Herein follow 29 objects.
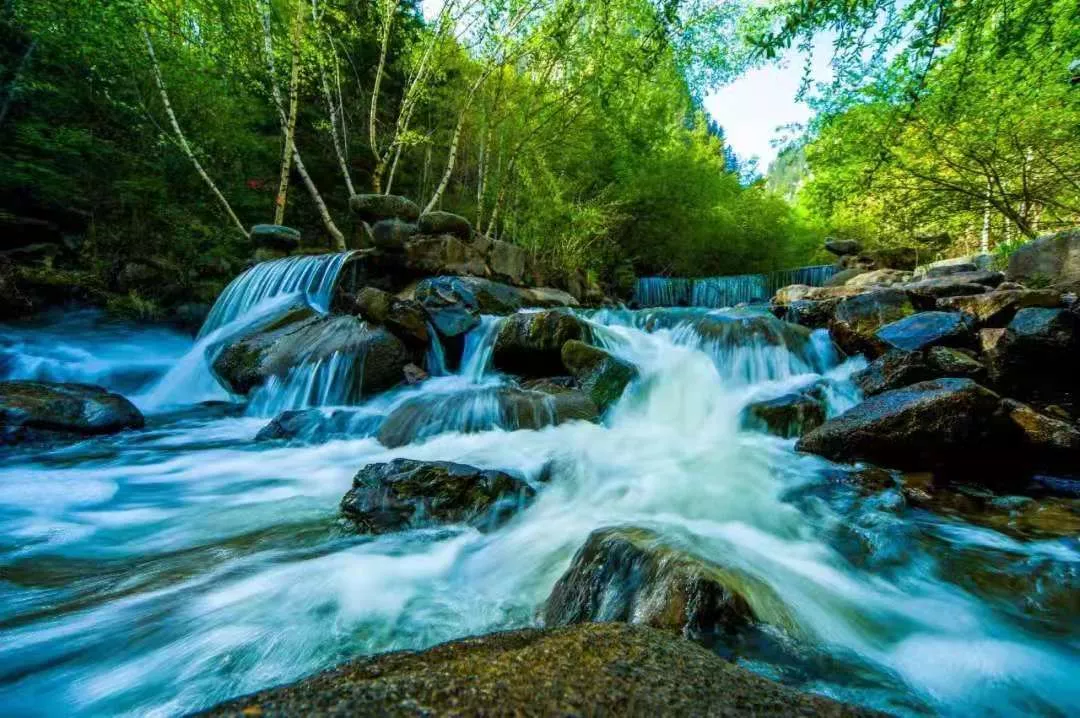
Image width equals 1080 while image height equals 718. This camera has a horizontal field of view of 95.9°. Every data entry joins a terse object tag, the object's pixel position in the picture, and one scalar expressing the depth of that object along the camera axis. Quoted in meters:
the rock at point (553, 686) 0.89
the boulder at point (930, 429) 3.91
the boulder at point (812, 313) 7.68
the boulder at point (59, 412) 4.69
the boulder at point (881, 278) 10.45
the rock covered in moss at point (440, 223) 10.60
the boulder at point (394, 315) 7.31
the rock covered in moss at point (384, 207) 11.05
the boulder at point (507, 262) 11.47
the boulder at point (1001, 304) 5.27
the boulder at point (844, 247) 17.78
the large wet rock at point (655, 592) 1.78
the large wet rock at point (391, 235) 10.05
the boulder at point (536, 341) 6.75
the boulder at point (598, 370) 6.18
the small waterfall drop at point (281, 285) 9.38
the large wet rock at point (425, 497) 3.11
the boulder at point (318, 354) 6.64
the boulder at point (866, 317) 6.34
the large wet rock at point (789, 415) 5.20
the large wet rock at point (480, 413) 5.20
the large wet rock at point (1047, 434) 3.93
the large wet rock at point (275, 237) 11.24
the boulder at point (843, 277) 13.56
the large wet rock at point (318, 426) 5.38
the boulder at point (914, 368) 4.95
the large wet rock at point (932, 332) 5.36
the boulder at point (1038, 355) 4.66
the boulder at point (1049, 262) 6.18
